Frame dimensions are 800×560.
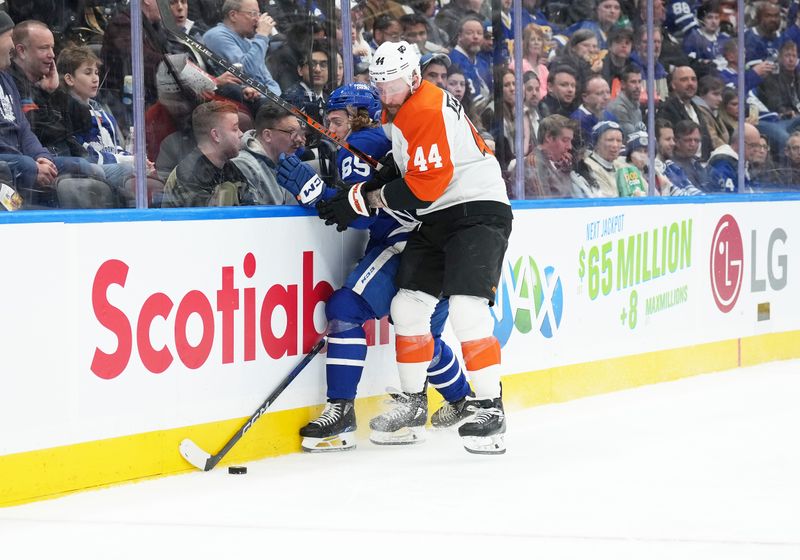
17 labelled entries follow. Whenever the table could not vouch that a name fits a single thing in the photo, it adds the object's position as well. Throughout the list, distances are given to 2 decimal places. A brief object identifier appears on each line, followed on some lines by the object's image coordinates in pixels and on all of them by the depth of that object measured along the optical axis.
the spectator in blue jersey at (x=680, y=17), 13.09
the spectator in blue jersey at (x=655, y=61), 12.64
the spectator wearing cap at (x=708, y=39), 13.45
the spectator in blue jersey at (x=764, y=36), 13.99
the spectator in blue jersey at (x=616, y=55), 12.35
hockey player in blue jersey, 8.55
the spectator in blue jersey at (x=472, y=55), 10.81
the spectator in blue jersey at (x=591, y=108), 12.02
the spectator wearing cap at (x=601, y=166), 11.85
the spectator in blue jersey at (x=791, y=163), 14.30
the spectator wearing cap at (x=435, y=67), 10.48
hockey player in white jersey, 8.09
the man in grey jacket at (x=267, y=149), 8.97
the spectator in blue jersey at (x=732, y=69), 13.69
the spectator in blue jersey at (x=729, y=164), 13.47
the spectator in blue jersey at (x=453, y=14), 10.65
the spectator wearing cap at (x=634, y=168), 12.29
